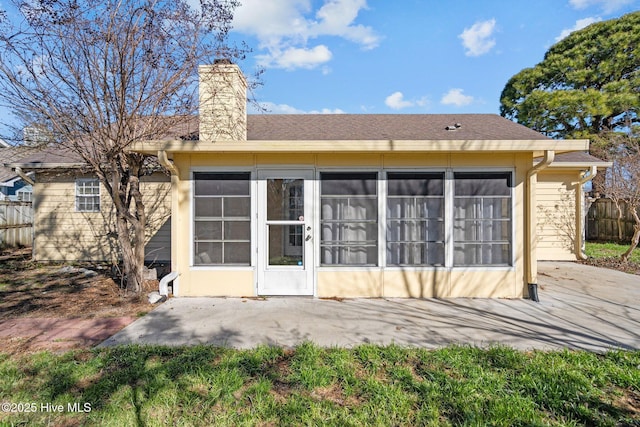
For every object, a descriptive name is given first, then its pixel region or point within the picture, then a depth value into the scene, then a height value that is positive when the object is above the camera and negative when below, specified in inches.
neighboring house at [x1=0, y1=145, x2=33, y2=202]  557.9 +56.3
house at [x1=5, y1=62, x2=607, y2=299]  208.4 -5.2
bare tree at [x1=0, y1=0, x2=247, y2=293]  178.5 +83.4
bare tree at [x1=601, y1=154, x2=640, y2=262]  326.3 +32.7
